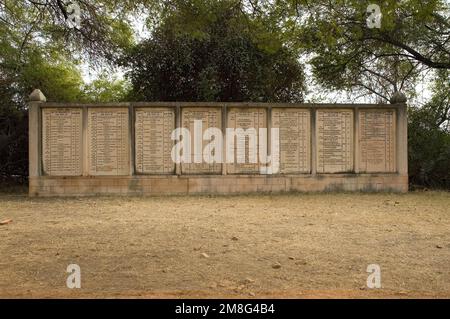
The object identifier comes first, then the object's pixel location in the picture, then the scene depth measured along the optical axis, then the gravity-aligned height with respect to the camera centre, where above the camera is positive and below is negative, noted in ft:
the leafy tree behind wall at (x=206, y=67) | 44.65 +9.06
